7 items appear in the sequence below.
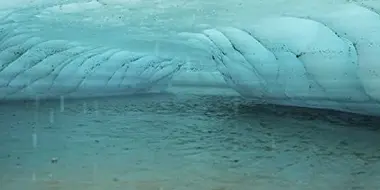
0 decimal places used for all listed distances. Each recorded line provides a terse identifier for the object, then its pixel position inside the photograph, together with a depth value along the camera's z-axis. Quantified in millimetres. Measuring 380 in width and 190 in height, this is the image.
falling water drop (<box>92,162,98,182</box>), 3312
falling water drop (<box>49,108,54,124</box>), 6469
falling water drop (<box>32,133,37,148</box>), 4584
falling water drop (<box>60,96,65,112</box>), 8064
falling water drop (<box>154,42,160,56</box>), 7579
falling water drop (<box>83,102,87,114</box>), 7661
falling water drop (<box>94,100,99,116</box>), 7412
